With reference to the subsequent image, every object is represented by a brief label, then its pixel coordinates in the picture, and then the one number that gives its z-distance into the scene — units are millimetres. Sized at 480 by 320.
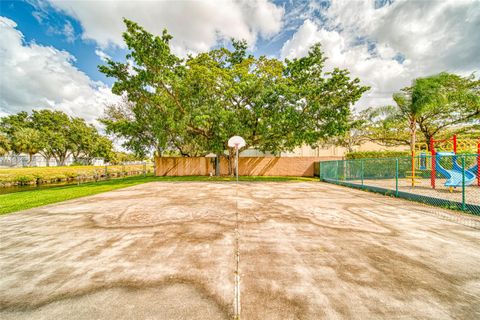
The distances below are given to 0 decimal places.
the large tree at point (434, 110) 14438
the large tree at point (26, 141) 31203
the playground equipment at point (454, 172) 7244
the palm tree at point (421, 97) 14156
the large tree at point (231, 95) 12203
